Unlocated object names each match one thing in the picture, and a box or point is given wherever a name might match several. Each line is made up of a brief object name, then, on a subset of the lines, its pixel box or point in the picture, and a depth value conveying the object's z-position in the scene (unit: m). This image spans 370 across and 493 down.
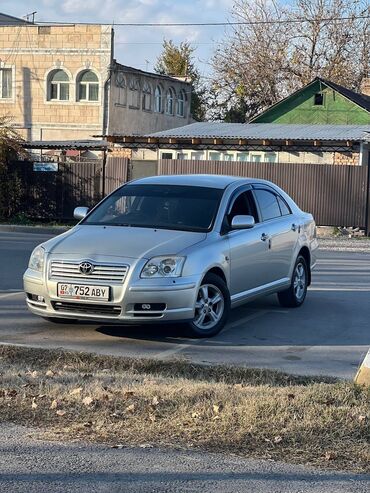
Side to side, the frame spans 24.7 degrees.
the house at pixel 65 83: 44.00
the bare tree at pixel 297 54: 50.97
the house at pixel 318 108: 38.31
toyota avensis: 8.28
